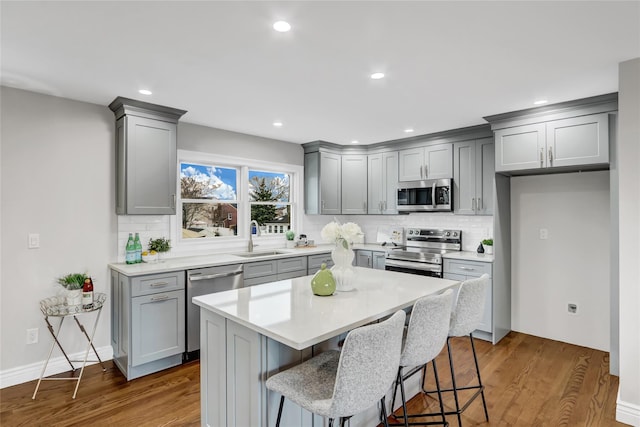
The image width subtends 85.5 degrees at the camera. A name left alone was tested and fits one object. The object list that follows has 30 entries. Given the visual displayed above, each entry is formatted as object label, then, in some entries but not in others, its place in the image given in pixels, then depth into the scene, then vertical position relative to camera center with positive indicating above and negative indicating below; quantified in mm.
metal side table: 2744 -774
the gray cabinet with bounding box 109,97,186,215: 3236 +568
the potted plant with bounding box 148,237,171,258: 3510 -313
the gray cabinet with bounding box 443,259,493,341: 3758 -670
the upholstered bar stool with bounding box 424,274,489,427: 2213 -621
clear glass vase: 2375 -365
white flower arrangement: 2402 -126
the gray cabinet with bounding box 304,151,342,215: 5031 +476
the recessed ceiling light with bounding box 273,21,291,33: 1894 +1049
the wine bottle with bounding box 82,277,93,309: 2936 -668
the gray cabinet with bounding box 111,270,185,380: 2963 -954
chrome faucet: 4436 -239
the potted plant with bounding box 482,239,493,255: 4070 -362
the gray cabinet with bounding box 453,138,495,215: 4016 +460
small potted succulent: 4945 -330
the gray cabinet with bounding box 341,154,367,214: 5266 +471
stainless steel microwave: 4332 +247
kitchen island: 1700 -620
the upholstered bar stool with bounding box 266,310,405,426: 1402 -722
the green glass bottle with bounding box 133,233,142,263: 3393 -321
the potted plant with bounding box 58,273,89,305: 2891 -601
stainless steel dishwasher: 3299 -708
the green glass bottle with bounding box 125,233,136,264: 3331 -365
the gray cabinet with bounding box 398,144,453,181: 4395 +691
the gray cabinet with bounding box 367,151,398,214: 4953 +474
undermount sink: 4311 -486
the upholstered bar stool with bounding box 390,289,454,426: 1835 -626
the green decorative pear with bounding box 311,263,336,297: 2229 -449
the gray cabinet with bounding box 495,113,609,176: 3080 +676
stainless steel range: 4180 -483
